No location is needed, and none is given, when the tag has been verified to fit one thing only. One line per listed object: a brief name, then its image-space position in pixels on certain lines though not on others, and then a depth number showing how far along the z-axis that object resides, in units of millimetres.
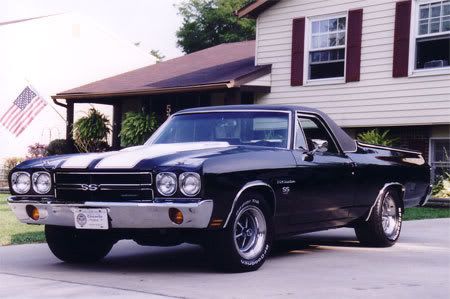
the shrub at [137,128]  21391
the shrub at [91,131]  23750
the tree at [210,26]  45156
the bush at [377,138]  16484
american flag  25988
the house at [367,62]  15867
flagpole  26297
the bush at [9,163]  25734
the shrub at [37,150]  25503
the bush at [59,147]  23672
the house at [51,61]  28125
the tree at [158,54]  61088
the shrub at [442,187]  15352
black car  6250
